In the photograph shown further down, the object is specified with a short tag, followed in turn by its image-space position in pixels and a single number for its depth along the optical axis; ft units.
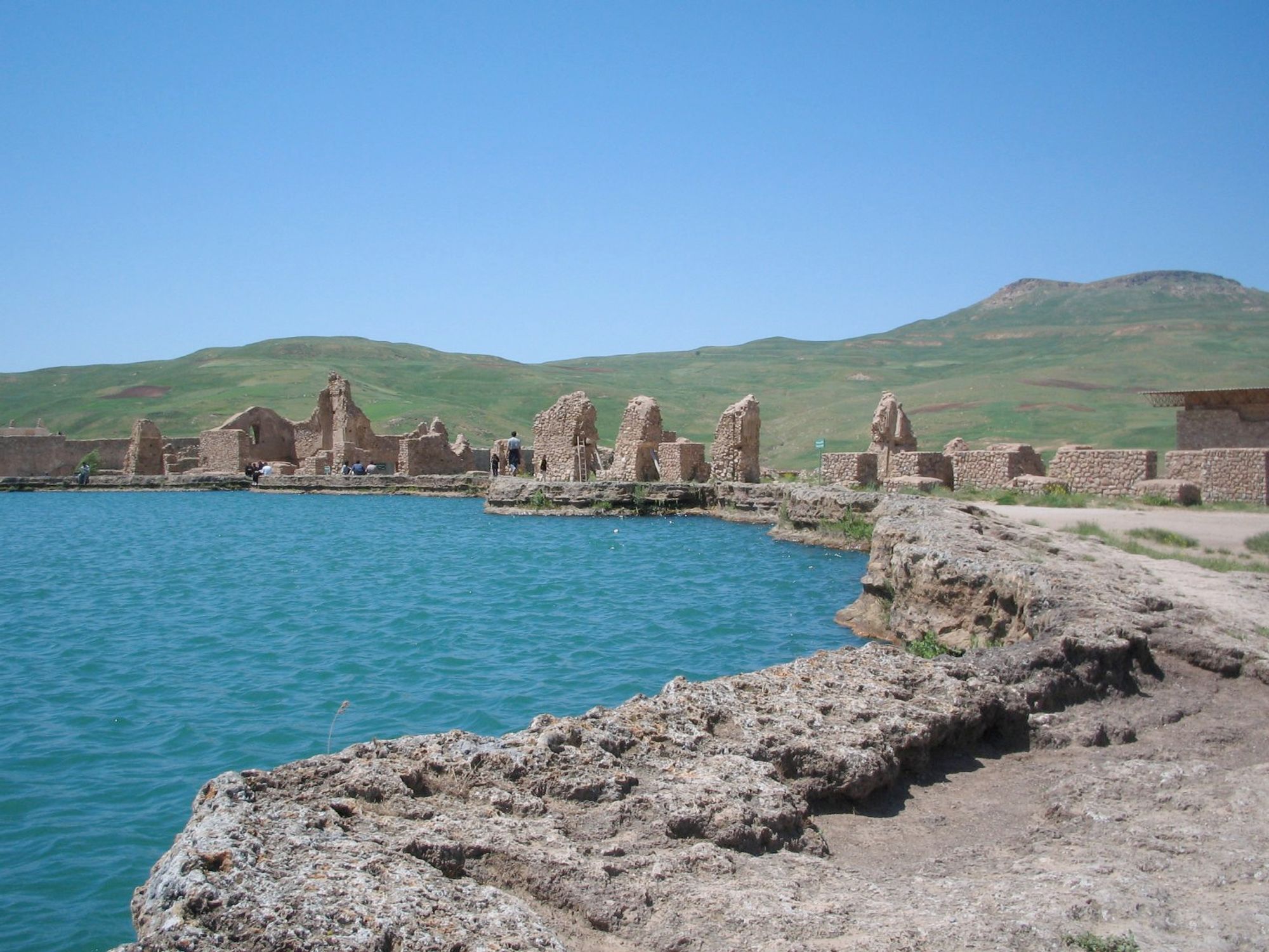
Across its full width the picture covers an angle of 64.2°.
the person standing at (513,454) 116.98
